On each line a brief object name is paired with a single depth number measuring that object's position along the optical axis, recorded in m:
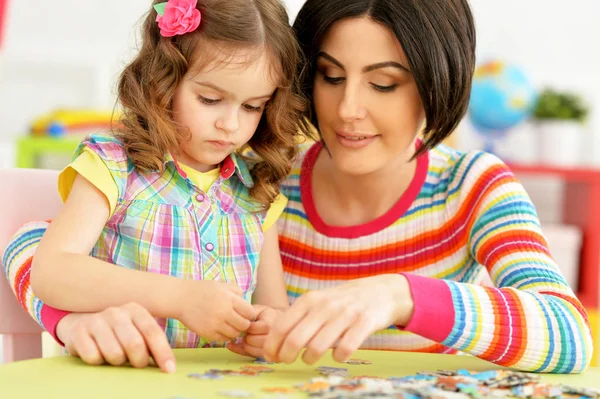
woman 1.30
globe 3.16
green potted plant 3.24
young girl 1.43
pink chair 1.48
